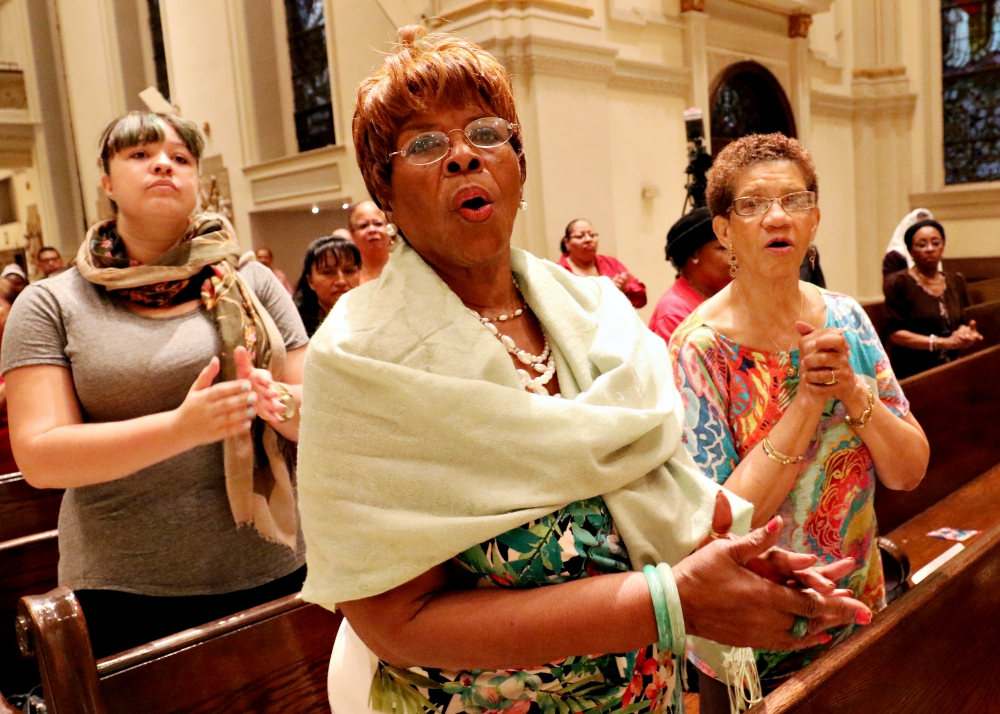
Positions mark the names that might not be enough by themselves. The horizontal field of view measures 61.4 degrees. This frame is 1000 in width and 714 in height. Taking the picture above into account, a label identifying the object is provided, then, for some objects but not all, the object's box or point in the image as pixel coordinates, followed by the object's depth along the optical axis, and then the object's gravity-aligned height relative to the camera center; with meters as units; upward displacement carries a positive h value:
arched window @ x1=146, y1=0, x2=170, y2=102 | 8.88 +2.55
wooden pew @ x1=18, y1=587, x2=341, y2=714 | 1.28 -0.63
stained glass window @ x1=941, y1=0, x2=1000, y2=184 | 10.06 +1.63
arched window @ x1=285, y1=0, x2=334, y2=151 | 7.81 +1.93
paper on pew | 2.45 -1.00
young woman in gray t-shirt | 1.56 -0.23
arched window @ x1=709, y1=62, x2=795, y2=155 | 8.27 +1.38
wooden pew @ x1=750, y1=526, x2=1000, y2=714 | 1.17 -0.66
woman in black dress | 4.88 -0.48
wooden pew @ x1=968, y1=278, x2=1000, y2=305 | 6.63 -0.55
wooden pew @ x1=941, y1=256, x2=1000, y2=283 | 9.45 -0.49
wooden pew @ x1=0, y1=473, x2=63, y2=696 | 2.15 -0.73
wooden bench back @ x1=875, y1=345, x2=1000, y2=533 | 2.98 -0.77
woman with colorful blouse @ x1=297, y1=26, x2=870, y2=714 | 0.91 -0.25
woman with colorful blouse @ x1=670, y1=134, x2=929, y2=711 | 1.48 -0.28
